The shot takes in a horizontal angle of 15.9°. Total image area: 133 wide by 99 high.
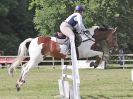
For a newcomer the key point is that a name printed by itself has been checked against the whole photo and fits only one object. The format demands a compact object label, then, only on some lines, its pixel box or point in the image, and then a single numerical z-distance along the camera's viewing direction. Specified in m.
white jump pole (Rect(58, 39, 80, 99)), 8.91
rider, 11.93
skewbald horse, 12.74
